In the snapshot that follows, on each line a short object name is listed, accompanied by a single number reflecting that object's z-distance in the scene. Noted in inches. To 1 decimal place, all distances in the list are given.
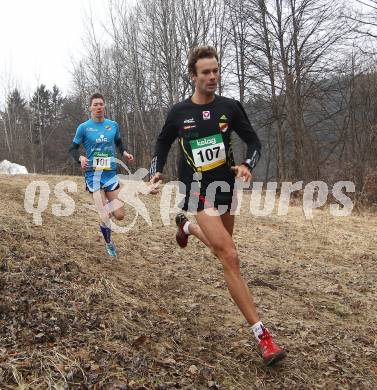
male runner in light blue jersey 245.8
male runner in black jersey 139.9
